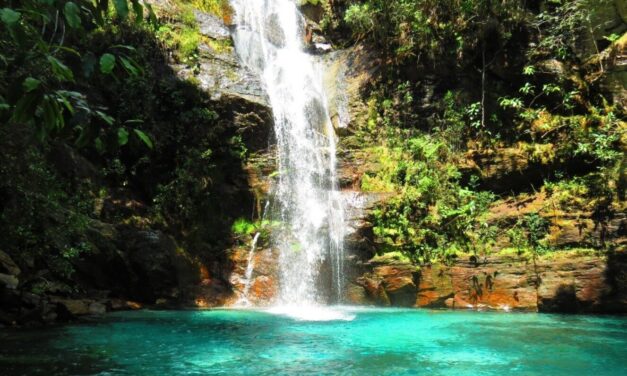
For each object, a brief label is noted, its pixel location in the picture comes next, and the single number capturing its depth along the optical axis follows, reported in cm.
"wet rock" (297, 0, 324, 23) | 2048
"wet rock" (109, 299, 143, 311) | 1109
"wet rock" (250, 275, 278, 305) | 1266
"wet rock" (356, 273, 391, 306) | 1216
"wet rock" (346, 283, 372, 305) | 1231
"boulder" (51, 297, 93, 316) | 902
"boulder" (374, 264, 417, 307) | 1206
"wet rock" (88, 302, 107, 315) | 1008
